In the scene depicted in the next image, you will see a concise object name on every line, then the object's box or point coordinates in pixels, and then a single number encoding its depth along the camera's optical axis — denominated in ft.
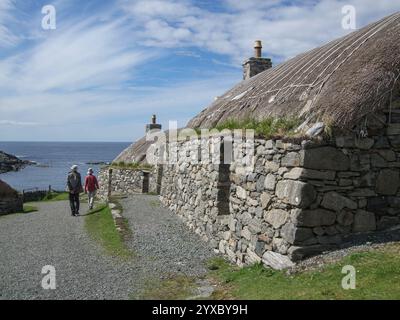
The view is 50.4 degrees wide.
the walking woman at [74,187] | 47.80
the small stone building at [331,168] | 22.25
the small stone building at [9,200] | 57.82
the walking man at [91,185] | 52.75
